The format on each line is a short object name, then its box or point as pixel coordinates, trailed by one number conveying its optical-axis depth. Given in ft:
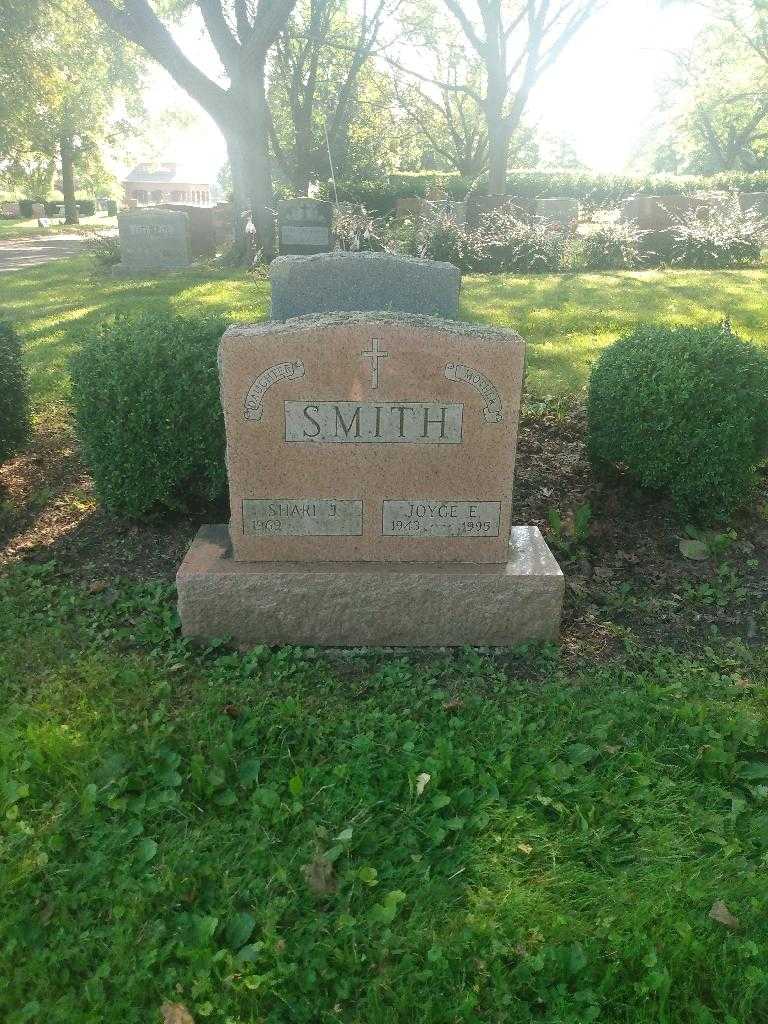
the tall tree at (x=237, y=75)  43.60
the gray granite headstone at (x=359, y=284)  16.15
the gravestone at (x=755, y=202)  62.18
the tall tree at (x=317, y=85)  88.33
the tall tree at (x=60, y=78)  78.33
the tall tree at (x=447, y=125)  118.21
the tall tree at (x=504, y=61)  66.80
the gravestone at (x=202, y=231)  59.88
